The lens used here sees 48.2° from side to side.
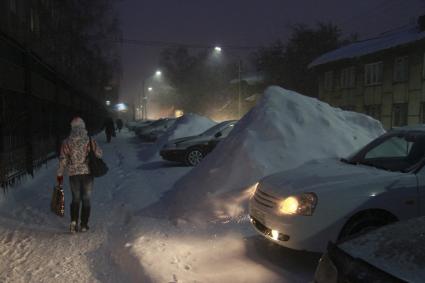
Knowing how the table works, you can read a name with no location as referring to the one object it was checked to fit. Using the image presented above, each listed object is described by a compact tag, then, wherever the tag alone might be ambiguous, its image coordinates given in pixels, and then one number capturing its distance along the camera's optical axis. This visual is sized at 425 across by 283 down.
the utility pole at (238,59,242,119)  35.97
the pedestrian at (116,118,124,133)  46.88
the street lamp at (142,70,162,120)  76.69
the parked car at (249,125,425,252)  4.78
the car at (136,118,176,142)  28.23
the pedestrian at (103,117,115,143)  27.88
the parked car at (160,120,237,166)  14.30
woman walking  6.36
